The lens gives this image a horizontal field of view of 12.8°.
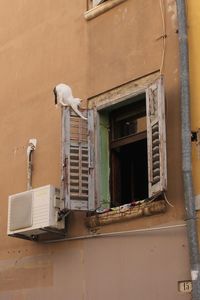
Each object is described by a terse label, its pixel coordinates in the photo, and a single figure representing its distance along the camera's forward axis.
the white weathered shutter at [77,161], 11.76
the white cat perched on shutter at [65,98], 12.16
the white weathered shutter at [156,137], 10.56
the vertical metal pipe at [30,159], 13.36
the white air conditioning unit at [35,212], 11.88
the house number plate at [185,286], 10.00
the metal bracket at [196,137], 10.54
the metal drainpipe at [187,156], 9.83
